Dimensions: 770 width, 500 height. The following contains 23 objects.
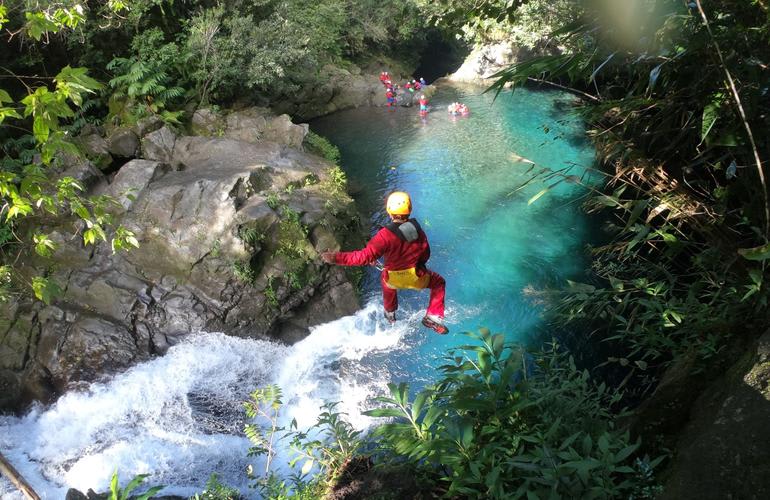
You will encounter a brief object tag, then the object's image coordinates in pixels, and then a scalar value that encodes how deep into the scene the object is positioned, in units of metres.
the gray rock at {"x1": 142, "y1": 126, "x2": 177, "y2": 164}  10.75
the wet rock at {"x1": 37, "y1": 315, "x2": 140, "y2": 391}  7.41
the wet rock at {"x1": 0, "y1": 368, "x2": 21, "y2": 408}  7.18
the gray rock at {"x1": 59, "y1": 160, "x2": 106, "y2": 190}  9.33
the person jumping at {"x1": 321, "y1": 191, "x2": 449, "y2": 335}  4.67
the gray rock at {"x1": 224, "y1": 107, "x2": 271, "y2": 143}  12.38
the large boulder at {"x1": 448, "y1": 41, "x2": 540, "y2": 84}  24.30
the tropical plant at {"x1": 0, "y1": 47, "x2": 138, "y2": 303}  2.57
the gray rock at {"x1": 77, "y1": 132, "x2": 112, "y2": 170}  10.32
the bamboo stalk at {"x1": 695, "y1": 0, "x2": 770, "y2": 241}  2.40
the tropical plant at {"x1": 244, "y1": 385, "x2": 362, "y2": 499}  3.87
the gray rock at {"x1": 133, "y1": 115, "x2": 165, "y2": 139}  11.13
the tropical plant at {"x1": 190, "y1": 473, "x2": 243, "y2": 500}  4.00
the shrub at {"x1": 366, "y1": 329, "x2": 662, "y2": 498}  2.40
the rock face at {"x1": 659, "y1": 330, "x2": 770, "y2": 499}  2.10
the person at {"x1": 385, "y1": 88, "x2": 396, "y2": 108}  21.59
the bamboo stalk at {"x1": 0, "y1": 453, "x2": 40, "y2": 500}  2.10
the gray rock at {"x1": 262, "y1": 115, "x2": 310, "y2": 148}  12.52
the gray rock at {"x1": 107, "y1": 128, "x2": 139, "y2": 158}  10.67
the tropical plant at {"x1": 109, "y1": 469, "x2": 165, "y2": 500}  2.30
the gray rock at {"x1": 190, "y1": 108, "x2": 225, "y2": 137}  12.54
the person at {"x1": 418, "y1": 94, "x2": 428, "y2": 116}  20.15
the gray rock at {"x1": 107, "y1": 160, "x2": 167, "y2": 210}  9.18
